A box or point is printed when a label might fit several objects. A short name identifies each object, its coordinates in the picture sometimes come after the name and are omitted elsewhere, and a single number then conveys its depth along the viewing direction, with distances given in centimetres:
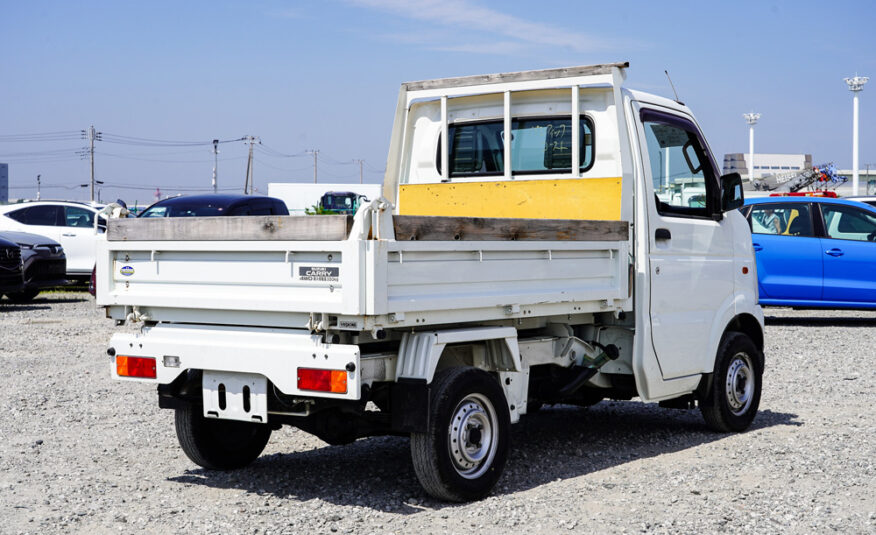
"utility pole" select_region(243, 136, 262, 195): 8711
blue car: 1429
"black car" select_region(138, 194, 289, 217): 1564
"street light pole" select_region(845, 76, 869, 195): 4541
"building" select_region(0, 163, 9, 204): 10119
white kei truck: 510
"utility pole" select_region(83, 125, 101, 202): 8250
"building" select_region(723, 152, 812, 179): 10581
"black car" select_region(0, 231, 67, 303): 1761
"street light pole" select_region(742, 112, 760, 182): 5978
